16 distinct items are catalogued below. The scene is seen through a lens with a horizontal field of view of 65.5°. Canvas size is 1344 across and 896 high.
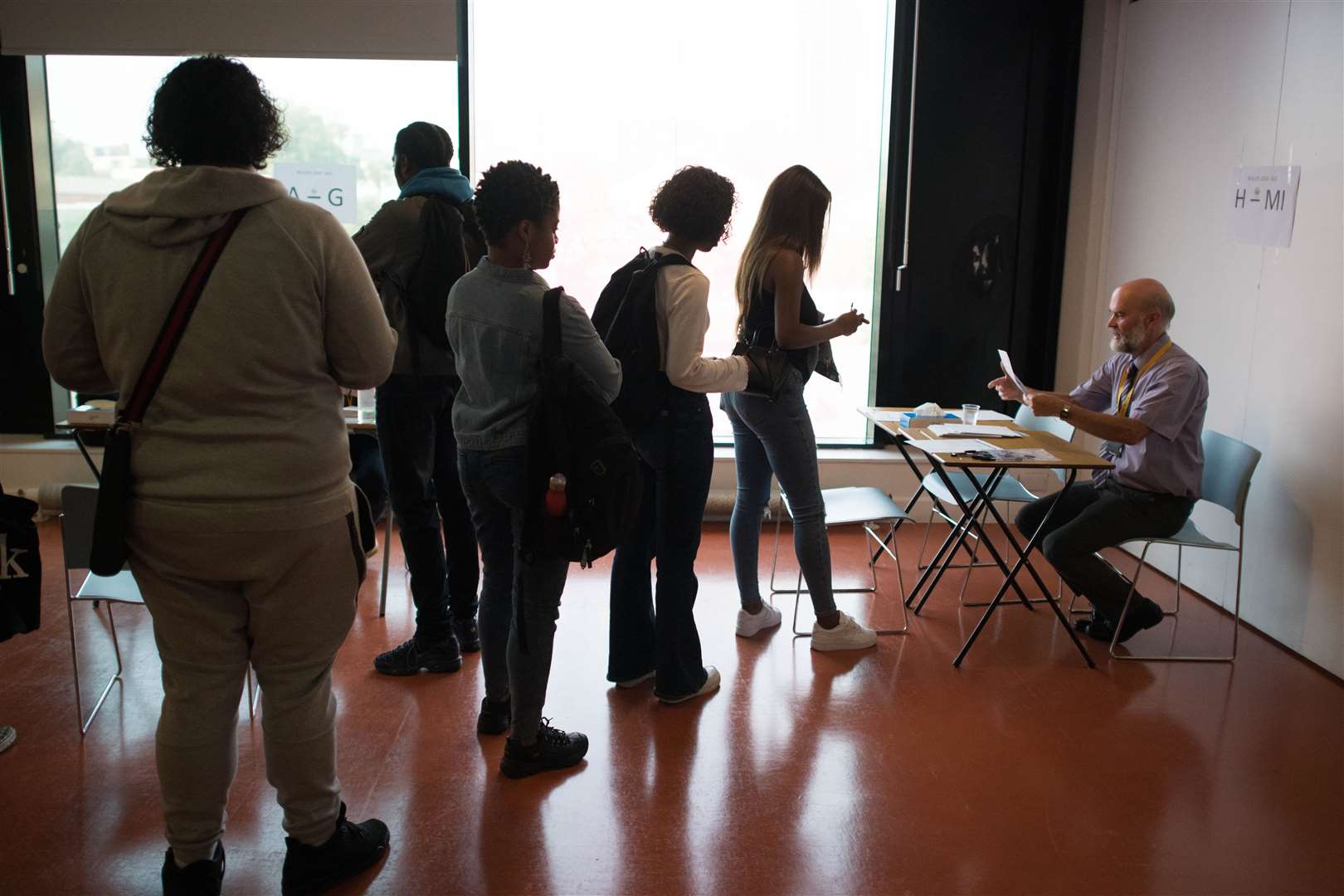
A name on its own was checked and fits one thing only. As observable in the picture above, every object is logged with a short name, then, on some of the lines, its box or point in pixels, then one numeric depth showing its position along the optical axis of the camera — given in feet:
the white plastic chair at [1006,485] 12.94
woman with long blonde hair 9.85
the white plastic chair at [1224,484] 11.10
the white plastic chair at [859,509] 11.51
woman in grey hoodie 5.59
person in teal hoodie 9.66
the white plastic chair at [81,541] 8.84
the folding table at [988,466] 10.32
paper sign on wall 11.84
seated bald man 10.90
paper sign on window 16.31
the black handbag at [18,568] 7.73
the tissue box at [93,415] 11.44
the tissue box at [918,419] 12.23
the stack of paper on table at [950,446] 10.67
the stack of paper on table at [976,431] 11.59
